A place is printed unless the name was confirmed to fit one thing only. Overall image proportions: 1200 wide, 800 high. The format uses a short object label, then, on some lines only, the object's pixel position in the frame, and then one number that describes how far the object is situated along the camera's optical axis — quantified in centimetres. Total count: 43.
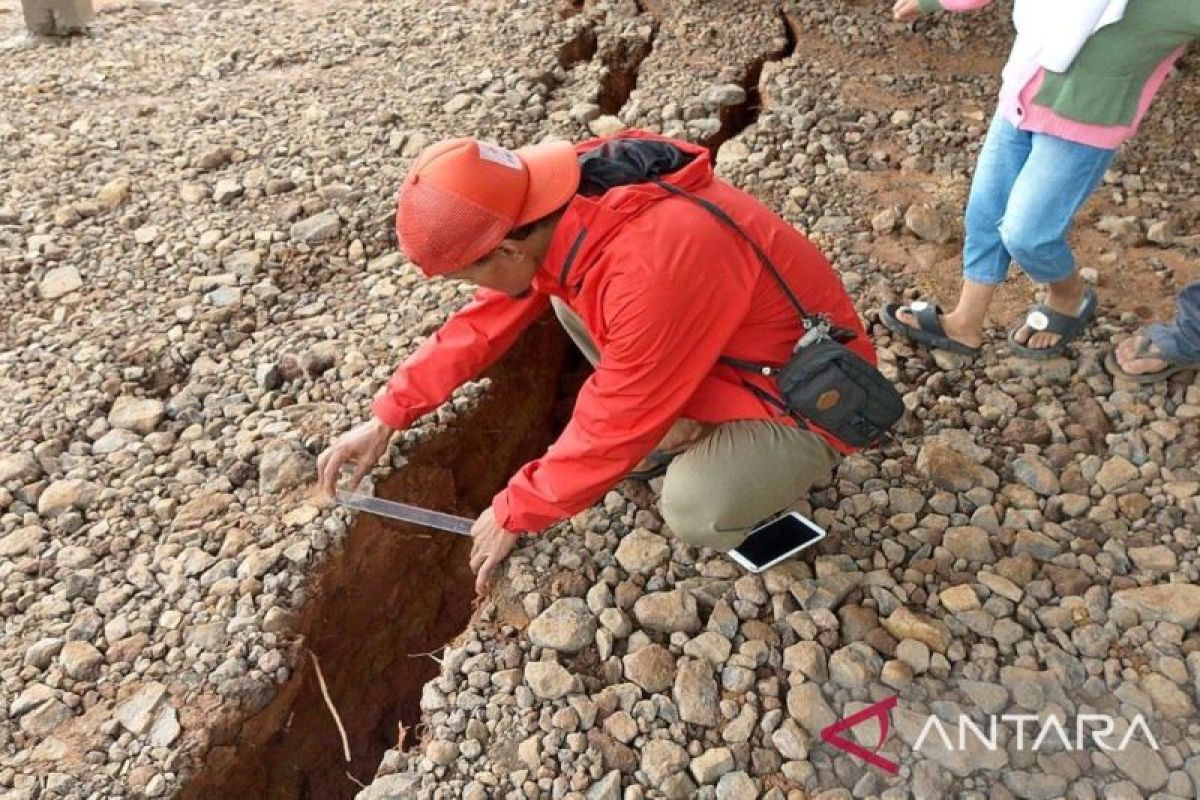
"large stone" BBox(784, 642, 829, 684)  207
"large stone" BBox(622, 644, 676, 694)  208
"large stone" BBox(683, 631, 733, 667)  212
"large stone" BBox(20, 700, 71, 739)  209
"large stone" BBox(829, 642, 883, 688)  206
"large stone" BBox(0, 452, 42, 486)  262
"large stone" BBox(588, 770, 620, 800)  192
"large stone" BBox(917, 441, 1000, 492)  247
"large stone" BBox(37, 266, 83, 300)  326
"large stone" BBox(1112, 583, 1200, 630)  214
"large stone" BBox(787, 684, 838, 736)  200
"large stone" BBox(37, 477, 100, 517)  254
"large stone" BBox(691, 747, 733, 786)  194
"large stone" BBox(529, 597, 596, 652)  216
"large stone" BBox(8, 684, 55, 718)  212
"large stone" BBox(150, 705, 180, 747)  205
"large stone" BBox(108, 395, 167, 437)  277
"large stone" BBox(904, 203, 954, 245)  324
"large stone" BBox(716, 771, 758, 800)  191
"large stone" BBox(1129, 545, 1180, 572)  225
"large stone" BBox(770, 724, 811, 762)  196
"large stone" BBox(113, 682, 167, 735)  208
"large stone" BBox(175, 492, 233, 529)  248
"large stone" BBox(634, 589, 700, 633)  218
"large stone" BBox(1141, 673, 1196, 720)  199
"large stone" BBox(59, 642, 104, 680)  218
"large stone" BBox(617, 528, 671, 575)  231
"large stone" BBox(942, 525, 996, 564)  229
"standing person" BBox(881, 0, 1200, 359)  211
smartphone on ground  228
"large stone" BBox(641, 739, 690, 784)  194
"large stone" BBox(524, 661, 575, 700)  208
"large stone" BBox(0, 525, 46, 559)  245
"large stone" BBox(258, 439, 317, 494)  254
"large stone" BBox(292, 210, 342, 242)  338
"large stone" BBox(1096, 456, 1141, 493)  245
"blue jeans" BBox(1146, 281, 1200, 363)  255
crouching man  180
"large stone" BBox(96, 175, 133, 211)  364
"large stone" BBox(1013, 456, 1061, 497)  245
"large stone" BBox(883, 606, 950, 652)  212
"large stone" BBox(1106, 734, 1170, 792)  189
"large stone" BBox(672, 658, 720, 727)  203
